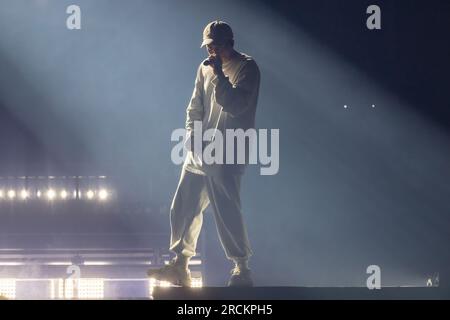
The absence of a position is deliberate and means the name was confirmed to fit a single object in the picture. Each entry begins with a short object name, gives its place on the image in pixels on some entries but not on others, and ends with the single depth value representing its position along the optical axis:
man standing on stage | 11.30
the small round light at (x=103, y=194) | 19.16
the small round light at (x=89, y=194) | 19.39
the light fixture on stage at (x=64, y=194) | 19.61
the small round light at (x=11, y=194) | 19.70
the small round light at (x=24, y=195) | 19.72
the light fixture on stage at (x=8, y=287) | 16.41
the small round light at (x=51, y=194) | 19.64
